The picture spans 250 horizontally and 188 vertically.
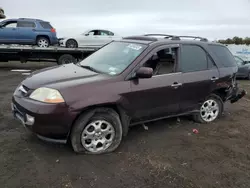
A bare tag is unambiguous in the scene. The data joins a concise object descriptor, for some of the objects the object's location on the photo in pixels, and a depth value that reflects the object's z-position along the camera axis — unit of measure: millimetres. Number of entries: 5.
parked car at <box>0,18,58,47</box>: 10185
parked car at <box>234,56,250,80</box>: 11250
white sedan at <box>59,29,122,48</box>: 12314
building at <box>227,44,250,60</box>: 17379
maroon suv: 2720
